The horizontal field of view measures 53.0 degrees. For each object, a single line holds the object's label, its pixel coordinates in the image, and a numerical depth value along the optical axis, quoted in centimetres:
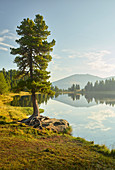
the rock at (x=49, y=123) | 1747
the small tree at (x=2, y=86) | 5726
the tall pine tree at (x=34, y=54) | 1933
